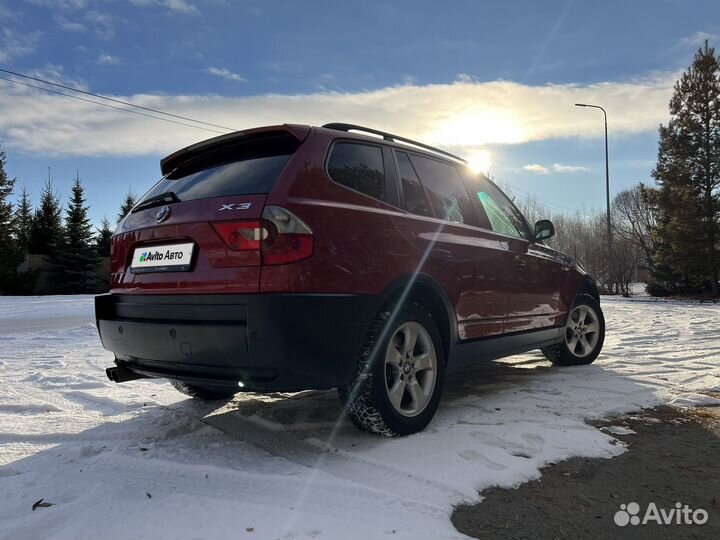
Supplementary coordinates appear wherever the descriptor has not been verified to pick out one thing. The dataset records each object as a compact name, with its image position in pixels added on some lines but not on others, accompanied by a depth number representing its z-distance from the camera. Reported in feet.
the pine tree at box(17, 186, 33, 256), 103.64
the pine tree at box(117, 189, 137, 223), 118.32
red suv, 8.41
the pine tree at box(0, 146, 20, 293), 91.73
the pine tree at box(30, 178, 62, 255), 114.21
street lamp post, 81.26
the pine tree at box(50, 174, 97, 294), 101.65
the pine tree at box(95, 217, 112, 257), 109.60
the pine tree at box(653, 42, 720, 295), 74.64
